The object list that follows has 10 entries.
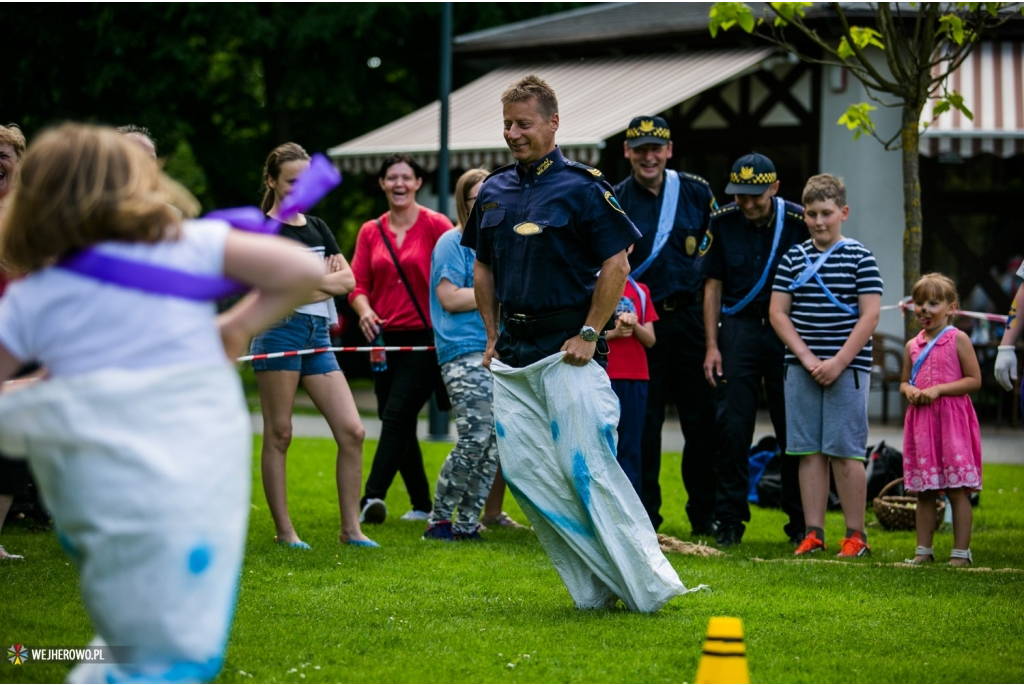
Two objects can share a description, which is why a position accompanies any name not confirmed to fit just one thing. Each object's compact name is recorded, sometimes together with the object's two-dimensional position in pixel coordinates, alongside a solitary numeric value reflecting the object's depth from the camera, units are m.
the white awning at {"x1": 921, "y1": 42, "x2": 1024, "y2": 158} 31.20
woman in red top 17.34
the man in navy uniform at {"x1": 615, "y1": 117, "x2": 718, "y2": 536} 16.51
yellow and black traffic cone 7.32
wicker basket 17.86
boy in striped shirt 15.27
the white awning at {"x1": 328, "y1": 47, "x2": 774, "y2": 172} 32.33
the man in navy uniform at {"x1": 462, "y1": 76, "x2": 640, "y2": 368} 11.08
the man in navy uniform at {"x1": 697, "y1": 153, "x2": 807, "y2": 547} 16.27
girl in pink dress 14.77
